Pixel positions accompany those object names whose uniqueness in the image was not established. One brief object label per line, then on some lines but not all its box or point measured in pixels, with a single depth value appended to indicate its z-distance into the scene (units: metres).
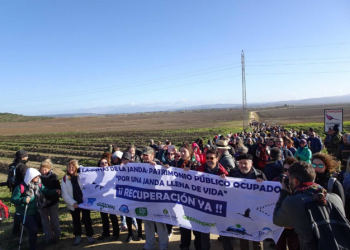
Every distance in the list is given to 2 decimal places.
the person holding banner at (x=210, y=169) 4.23
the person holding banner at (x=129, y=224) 5.09
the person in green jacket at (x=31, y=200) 4.48
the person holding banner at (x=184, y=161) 5.04
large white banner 3.90
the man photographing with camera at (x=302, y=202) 2.19
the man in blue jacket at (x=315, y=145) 9.64
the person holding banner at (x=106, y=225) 5.19
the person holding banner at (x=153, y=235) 4.67
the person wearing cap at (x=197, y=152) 7.53
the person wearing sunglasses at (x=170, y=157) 5.47
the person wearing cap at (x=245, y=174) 4.04
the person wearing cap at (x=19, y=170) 5.29
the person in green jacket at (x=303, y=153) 6.11
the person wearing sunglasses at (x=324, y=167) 3.43
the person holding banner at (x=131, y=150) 6.45
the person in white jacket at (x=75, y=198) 5.04
